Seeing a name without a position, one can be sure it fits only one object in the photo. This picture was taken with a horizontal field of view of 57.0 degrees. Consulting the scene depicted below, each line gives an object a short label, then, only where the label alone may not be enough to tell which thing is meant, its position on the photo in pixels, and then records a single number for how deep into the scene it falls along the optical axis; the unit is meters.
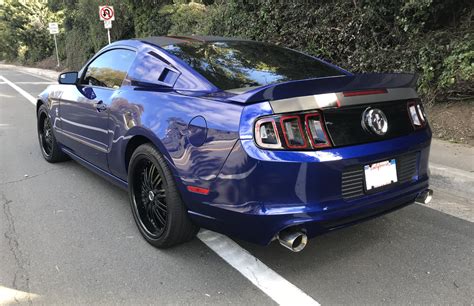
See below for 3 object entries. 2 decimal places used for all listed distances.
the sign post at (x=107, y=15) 15.16
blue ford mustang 2.51
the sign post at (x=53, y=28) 25.14
